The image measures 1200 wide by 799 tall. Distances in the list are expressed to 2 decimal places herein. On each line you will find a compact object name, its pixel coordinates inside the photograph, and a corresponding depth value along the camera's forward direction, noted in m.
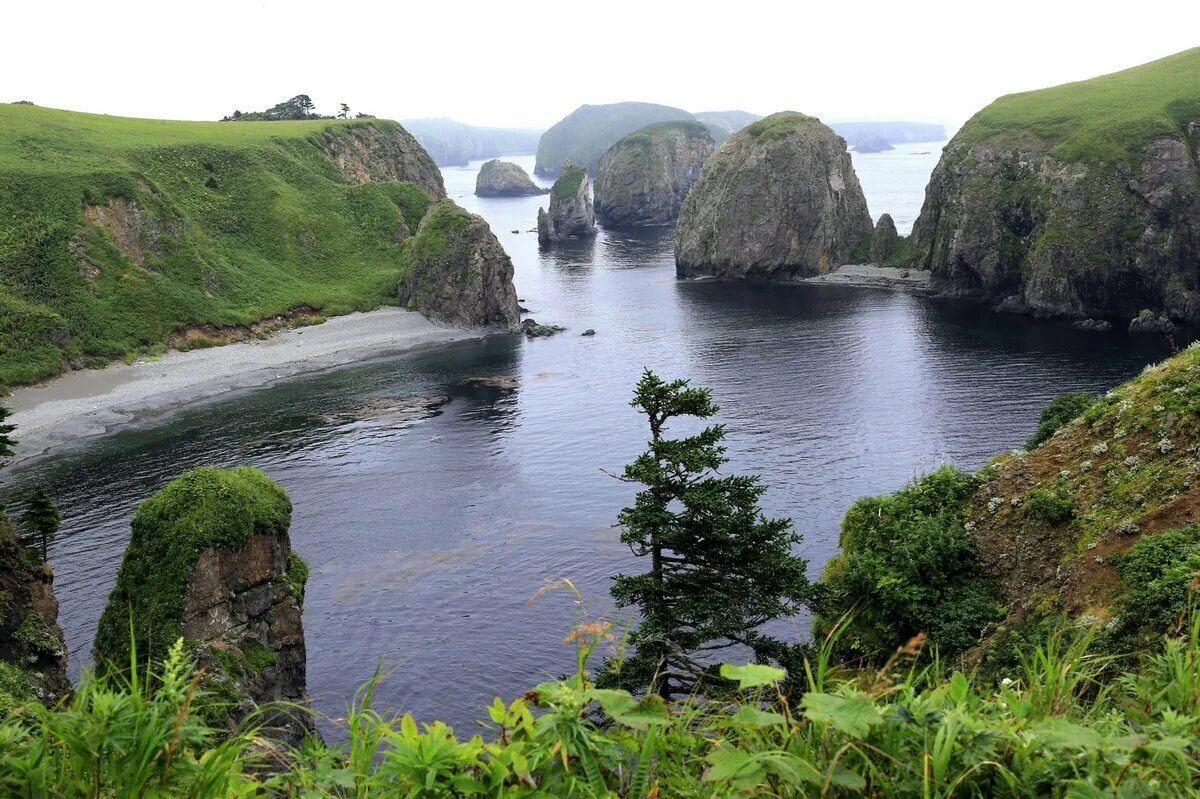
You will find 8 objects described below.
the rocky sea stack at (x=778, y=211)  174.62
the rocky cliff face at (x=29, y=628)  30.77
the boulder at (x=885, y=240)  174.12
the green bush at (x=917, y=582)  28.80
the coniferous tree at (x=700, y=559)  29.03
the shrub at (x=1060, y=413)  39.81
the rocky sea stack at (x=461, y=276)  134.62
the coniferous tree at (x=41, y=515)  52.88
